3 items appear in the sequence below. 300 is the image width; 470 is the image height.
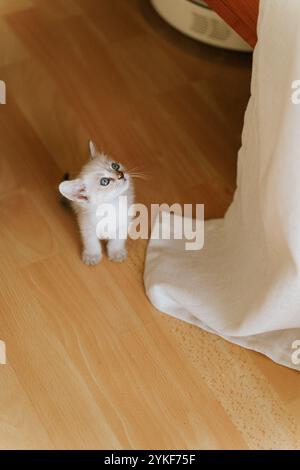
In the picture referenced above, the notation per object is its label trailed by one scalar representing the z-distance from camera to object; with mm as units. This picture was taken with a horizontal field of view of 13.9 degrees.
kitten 1502
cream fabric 1376
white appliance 1825
